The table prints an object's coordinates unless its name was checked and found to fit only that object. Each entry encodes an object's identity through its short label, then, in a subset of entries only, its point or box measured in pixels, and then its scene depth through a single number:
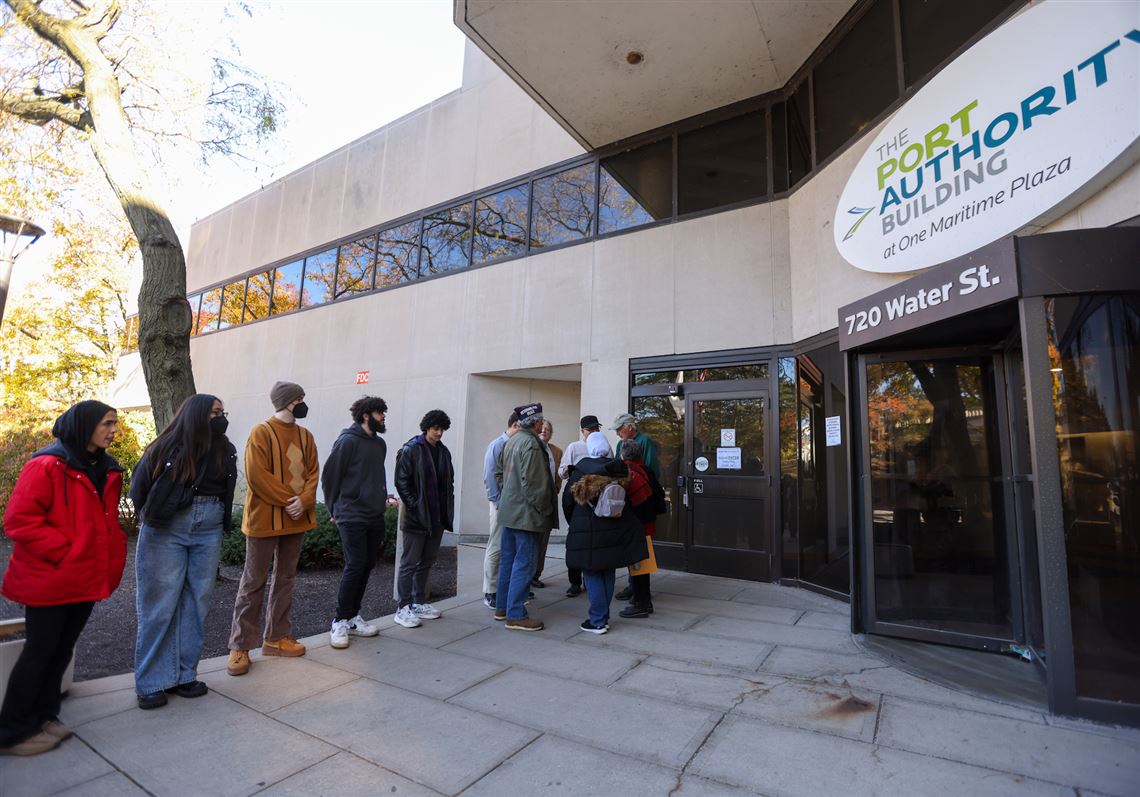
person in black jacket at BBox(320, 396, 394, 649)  4.41
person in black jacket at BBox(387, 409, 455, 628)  4.91
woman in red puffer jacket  2.70
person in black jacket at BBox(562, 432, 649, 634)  4.74
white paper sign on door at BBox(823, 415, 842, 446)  6.00
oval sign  3.42
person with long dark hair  3.26
